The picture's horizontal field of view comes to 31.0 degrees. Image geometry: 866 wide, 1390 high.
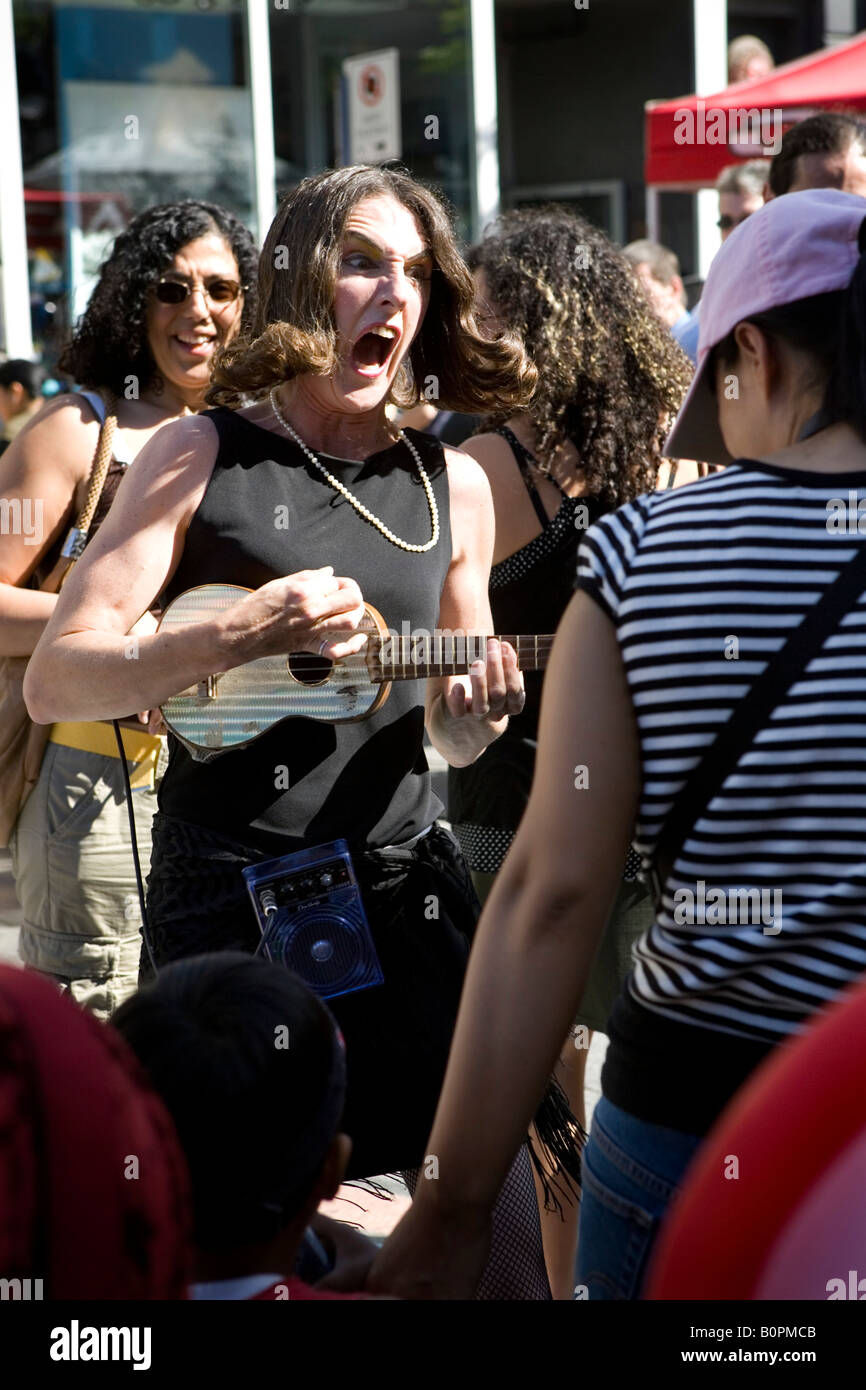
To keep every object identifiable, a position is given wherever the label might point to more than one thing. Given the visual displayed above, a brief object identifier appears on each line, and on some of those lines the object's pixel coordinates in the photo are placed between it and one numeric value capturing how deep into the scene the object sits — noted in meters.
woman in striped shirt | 1.41
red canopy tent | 6.53
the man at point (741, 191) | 5.34
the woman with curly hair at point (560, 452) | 3.03
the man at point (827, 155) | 4.00
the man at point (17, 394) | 8.12
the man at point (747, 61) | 8.35
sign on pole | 9.93
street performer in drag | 2.15
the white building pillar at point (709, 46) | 12.02
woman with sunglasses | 2.97
